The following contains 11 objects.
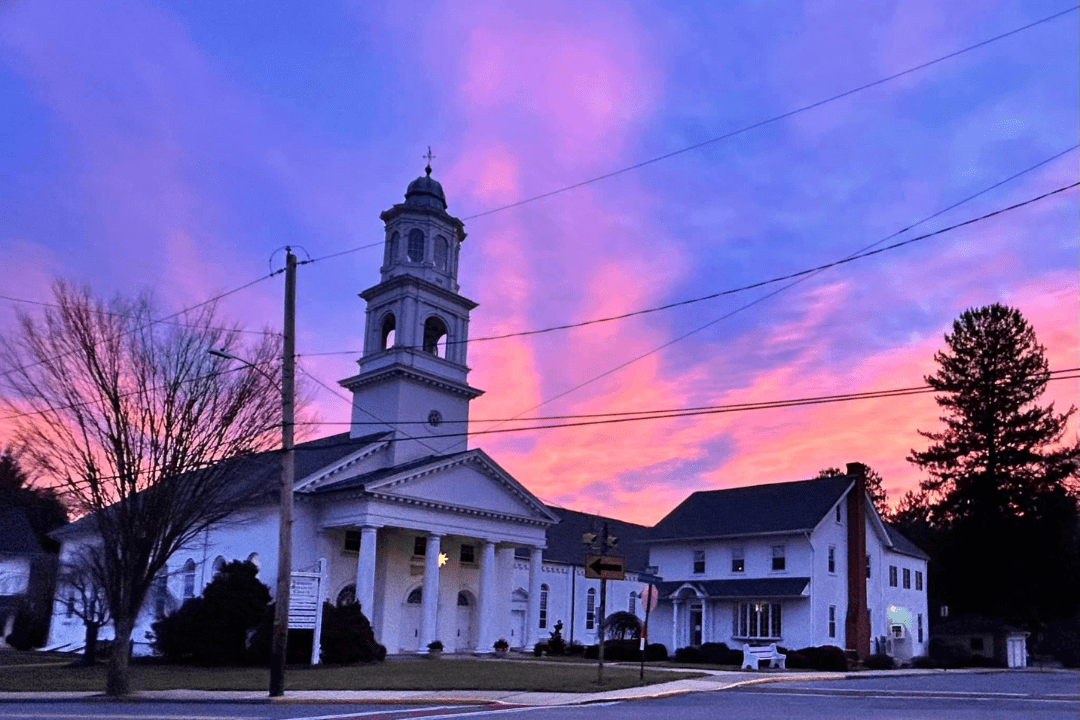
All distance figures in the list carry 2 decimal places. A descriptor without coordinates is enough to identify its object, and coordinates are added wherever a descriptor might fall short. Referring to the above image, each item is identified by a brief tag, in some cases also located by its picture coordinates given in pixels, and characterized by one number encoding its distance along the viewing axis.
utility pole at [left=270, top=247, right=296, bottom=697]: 21.55
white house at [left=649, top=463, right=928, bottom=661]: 49.59
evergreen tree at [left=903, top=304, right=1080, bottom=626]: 60.75
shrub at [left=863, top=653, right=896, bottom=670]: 48.22
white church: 42.75
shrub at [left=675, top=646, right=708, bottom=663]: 47.03
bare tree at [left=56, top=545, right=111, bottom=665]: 36.09
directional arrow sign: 24.89
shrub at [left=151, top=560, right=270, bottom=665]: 34.81
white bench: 42.31
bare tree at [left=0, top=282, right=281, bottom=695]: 22.31
